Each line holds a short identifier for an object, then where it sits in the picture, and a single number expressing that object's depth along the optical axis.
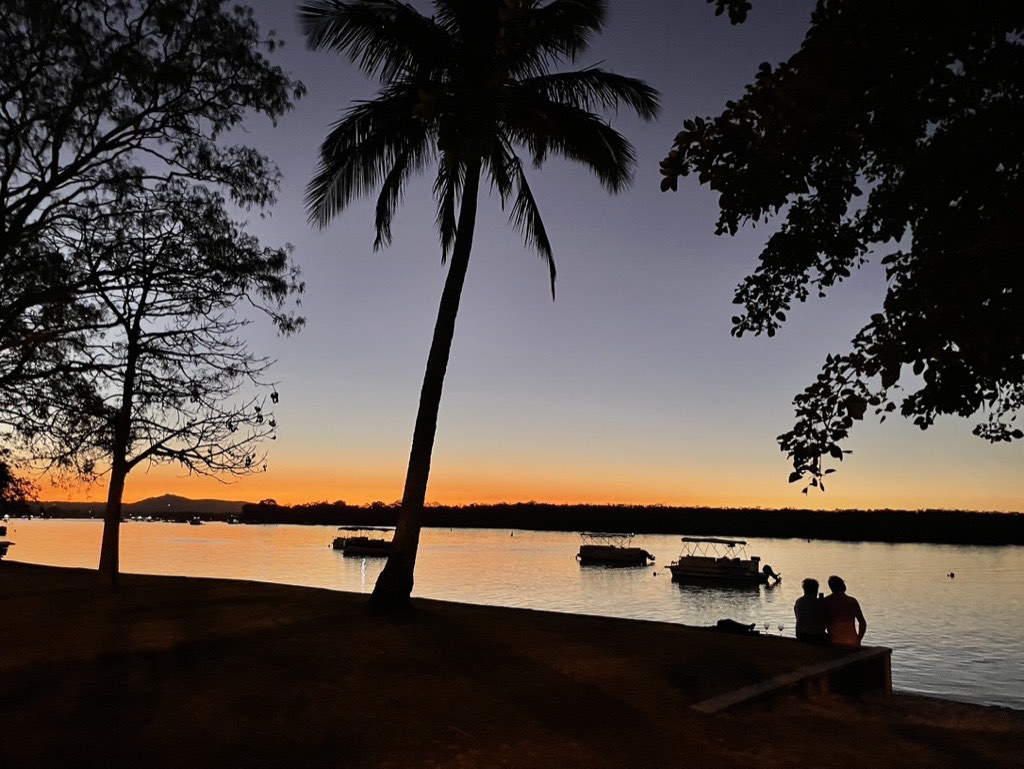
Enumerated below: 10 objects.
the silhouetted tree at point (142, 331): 13.30
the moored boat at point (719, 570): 74.31
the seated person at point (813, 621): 12.32
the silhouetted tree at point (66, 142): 12.08
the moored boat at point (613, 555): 96.94
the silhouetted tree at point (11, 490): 23.48
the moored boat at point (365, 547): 103.44
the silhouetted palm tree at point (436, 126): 14.16
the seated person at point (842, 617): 12.05
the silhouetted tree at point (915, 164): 4.91
